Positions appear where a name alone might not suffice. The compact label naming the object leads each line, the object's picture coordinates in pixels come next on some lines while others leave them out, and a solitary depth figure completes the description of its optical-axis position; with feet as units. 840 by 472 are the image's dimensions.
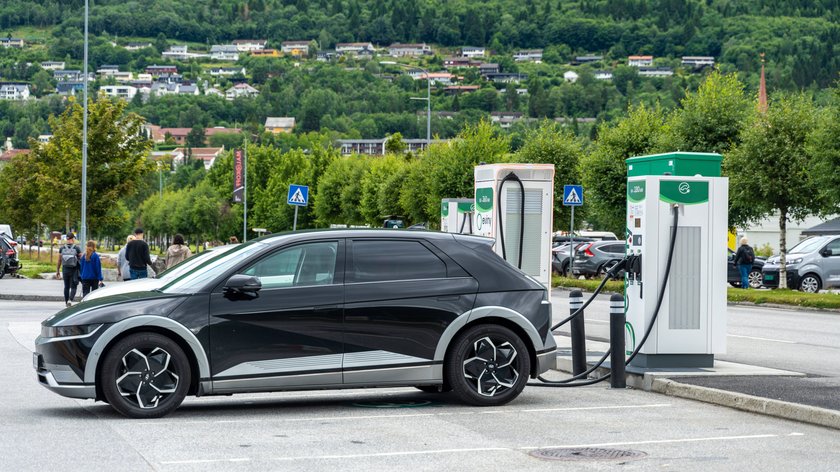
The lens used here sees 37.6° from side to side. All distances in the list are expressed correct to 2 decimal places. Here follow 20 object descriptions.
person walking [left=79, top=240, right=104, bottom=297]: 81.92
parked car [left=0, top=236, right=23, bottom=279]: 138.62
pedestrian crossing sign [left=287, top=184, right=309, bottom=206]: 120.57
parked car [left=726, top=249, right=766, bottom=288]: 133.49
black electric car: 34.45
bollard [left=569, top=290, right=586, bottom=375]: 43.78
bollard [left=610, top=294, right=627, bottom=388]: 41.63
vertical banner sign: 283.18
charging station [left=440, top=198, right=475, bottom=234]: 89.42
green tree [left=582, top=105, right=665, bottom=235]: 157.79
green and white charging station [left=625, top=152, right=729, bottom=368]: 42.93
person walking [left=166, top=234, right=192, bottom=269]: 80.94
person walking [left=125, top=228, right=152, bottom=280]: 74.79
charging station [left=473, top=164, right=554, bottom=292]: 57.57
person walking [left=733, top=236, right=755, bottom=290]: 121.39
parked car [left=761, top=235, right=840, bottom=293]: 117.50
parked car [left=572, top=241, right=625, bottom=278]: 149.69
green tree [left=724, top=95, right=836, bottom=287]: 120.88
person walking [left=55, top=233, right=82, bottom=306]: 88.79
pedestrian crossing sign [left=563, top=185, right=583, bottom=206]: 126.00
